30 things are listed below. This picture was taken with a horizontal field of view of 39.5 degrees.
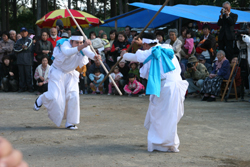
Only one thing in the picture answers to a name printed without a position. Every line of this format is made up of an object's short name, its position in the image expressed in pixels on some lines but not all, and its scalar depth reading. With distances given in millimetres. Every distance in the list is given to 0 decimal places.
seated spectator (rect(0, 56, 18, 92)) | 12742
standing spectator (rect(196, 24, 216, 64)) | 11047
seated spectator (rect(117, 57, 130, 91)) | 11637
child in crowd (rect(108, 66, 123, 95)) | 11688
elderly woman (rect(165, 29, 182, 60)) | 10858
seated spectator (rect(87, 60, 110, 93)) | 11976
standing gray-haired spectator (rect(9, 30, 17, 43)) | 13656
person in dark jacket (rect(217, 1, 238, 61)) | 10406
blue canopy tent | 12607
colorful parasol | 14209
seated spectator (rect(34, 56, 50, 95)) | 11664
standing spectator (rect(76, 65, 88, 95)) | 11898
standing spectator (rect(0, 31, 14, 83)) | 12984
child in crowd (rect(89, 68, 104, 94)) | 11891
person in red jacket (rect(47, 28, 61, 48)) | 11967
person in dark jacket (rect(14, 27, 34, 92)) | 12195
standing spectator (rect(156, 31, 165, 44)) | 10733
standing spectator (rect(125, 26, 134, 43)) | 13867
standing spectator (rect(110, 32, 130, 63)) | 11766
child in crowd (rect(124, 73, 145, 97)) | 11289
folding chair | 9966
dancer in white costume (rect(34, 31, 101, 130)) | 6359
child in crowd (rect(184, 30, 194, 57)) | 11125
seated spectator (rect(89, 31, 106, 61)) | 12062
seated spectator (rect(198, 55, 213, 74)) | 11078
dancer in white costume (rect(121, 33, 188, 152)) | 4738
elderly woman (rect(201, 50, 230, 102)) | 10039
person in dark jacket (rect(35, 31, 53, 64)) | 11992
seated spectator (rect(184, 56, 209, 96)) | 10719
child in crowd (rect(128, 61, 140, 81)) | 11586
